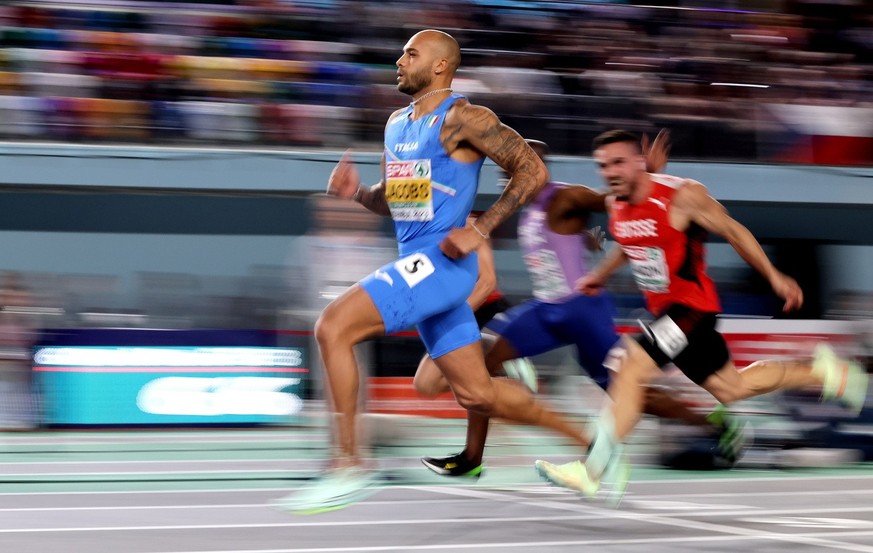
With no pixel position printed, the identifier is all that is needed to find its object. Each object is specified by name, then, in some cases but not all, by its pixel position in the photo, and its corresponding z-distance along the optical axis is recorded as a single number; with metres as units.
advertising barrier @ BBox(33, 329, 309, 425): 21.16
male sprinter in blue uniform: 10.41
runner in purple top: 13.55
